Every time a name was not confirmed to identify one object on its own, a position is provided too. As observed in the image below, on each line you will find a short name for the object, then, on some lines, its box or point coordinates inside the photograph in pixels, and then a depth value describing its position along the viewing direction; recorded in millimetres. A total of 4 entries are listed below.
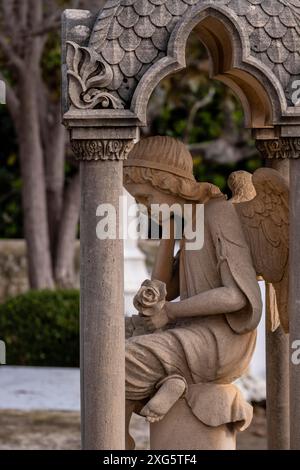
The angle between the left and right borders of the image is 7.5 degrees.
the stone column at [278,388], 12998
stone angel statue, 11601
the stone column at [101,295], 10852
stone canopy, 10823
